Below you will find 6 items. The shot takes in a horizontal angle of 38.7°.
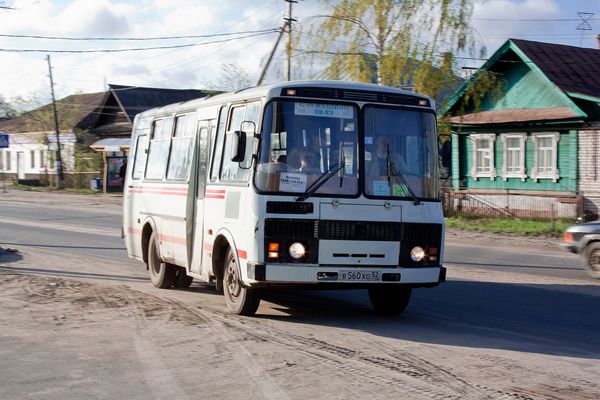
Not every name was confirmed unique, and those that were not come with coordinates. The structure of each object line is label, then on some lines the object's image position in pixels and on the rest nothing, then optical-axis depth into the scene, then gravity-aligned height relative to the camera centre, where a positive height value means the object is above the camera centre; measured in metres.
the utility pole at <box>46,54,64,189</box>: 57.62 +1.00
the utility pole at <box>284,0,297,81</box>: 32.91 +4.65
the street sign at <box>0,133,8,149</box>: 36.22 +1.45
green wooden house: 31.22 +1.52
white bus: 9.72 -0.23
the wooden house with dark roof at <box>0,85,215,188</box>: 63.22 +4.05
